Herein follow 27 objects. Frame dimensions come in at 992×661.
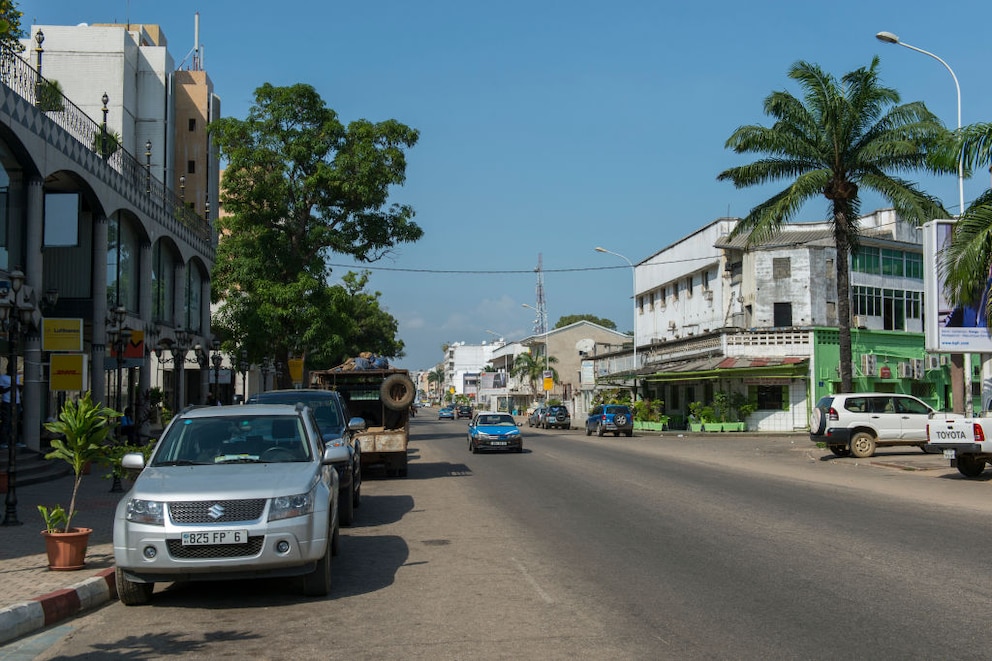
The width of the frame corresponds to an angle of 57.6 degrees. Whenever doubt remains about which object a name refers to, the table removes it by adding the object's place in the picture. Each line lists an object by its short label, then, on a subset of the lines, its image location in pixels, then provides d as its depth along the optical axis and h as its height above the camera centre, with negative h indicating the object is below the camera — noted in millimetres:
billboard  22484 +1636
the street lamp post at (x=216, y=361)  34184 +933
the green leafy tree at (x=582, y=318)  125938 +8781
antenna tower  137750 +10707
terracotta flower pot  9023 -1650
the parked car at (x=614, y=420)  44438 -1863
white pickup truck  18734 -1243
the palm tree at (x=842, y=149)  28312 +7376
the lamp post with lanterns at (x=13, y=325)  12102 +953
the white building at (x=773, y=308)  43781 +3878
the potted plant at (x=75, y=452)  9047 -719
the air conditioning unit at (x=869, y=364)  45062 +835
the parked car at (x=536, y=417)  61406 -2358
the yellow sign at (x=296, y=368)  37719 +681
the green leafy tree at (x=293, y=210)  37594 +7515
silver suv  7438 -1173
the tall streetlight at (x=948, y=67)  25975 +9311
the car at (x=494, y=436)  30938 -1814
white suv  25703 -1197
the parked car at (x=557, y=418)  58219 -2282
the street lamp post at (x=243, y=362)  39594 +1002
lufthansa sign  20703 +1166
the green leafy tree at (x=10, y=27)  19028 +8578
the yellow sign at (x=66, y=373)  19797 +282
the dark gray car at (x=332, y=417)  13383 -543
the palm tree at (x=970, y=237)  20312 +3285
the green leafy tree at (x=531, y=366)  90125 +1686
